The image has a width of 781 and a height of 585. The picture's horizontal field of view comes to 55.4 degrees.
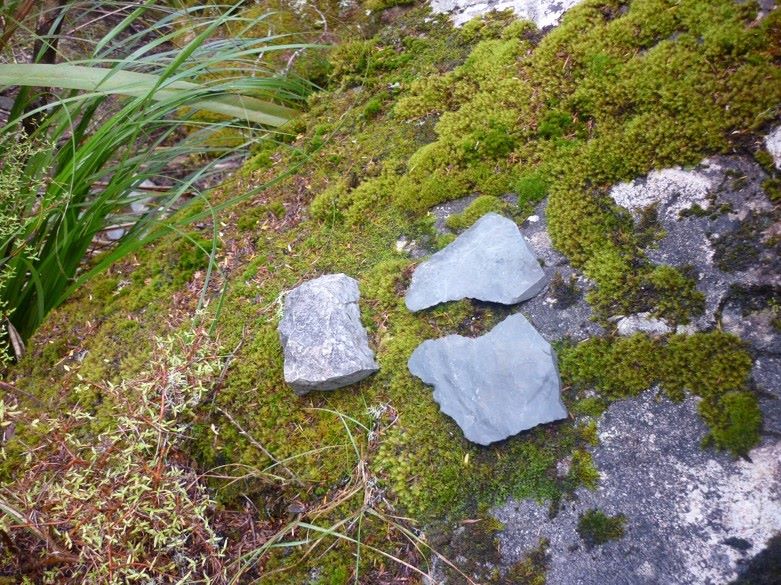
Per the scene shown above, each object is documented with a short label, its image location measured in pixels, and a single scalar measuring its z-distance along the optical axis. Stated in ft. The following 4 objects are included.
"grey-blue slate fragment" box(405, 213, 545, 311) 2.04
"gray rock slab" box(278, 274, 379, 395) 2.04
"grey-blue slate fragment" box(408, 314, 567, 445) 1.87
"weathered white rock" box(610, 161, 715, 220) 1.94
